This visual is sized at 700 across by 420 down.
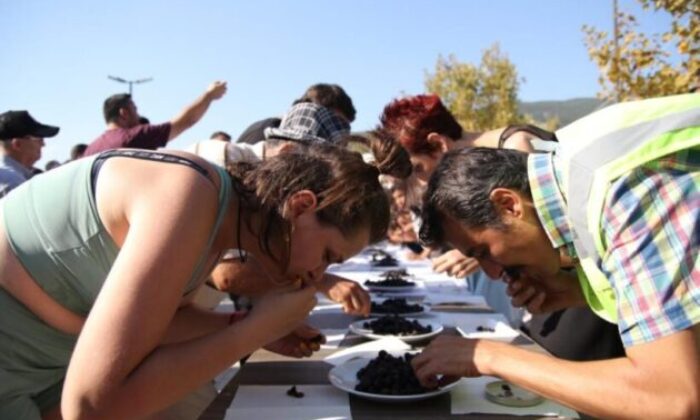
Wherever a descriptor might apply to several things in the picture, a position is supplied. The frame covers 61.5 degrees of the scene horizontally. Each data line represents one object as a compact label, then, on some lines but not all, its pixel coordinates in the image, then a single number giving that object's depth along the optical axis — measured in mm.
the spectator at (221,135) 7684
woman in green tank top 1207
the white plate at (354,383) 1599
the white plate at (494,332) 2406
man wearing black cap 5074
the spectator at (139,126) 4445
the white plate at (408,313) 2807
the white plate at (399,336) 2283
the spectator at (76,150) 7386
